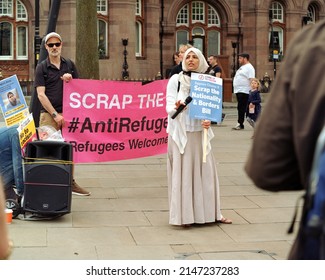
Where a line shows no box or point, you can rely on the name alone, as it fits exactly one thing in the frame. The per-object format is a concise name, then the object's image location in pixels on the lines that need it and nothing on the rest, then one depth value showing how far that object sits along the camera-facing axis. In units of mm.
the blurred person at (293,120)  1981
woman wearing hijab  7352
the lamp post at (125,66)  32594
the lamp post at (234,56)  35569
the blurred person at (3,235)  2371
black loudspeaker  7590
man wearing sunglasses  8672
